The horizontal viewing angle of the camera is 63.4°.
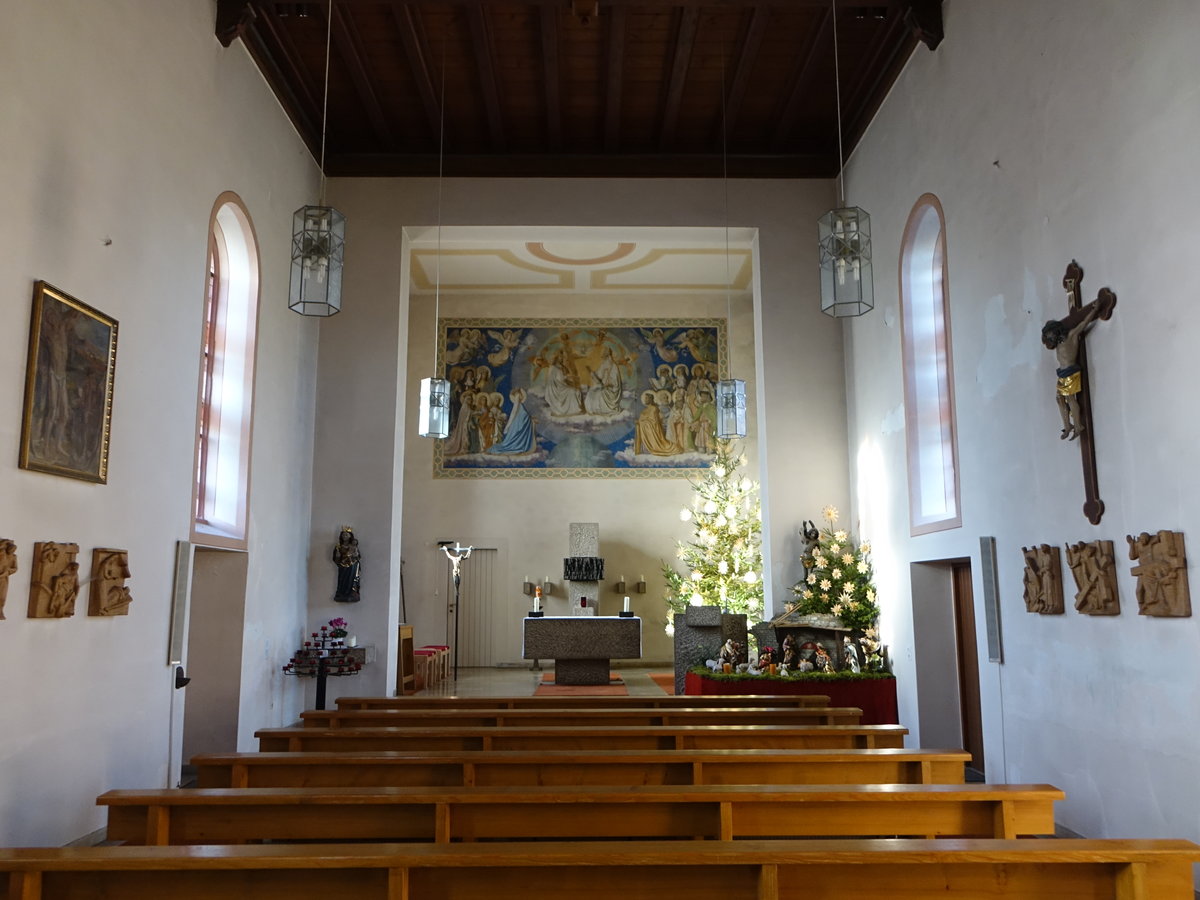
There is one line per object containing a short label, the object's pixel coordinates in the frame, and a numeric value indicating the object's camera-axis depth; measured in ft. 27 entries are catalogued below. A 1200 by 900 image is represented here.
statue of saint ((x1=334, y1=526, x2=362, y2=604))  35.35
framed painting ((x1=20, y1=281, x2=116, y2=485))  17.98
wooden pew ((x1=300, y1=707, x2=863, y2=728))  21.03
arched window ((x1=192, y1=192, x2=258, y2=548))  28.96
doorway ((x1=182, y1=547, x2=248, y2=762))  29.09
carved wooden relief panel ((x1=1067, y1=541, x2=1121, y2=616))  18.19
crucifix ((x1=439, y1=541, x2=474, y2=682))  49.47
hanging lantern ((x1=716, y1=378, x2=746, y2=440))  35.58
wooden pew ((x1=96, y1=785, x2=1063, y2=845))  11.71
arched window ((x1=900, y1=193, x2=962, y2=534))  29.07
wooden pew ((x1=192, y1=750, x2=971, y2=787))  14.71
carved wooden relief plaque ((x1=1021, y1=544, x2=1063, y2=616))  20.45
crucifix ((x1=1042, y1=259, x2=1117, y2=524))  18.70
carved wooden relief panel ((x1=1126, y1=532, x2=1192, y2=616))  15.85
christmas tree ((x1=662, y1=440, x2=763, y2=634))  43.21
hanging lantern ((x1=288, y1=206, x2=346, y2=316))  22.09
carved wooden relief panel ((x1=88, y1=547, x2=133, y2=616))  20.24
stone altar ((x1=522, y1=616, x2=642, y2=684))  42.45
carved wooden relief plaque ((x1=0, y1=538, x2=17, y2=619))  16.63
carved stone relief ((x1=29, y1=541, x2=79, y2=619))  18.03
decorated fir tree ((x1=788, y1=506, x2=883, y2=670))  34.09
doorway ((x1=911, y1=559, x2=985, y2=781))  29.94
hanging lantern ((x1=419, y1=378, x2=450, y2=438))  33.24
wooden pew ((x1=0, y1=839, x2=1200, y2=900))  8.88
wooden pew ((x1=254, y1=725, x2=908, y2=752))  17.95
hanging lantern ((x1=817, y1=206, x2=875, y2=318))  23.56
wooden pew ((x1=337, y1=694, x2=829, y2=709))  23.67
